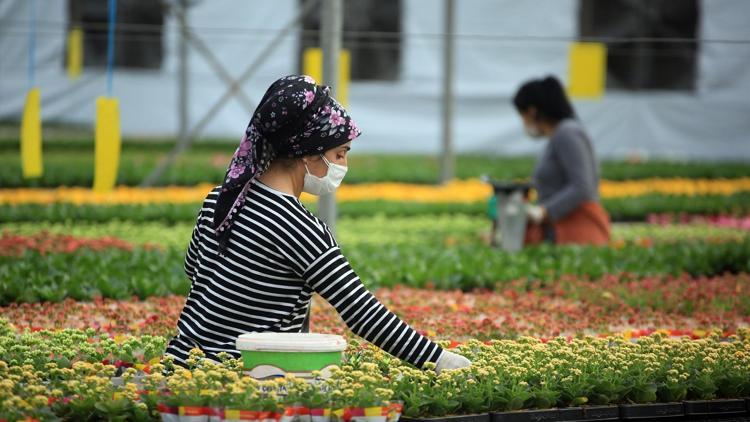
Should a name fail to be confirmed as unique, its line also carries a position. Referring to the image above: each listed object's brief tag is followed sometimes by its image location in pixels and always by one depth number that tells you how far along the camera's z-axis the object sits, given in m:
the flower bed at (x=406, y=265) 15.77
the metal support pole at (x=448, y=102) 30.86
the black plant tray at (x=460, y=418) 9.00
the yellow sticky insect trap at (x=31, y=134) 22.25
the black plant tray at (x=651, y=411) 9.98
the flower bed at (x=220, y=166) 30.31
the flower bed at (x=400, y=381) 8.41
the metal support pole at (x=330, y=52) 17.19
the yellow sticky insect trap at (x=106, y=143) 19.52
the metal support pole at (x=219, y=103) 25.61
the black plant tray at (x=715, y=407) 10.19
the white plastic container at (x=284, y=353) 8.71
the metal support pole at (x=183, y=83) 33.54
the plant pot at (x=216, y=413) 8.17
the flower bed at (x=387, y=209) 23.80
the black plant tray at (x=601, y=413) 9.81
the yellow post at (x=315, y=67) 25.72
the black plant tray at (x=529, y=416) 9.40
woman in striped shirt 9.34
